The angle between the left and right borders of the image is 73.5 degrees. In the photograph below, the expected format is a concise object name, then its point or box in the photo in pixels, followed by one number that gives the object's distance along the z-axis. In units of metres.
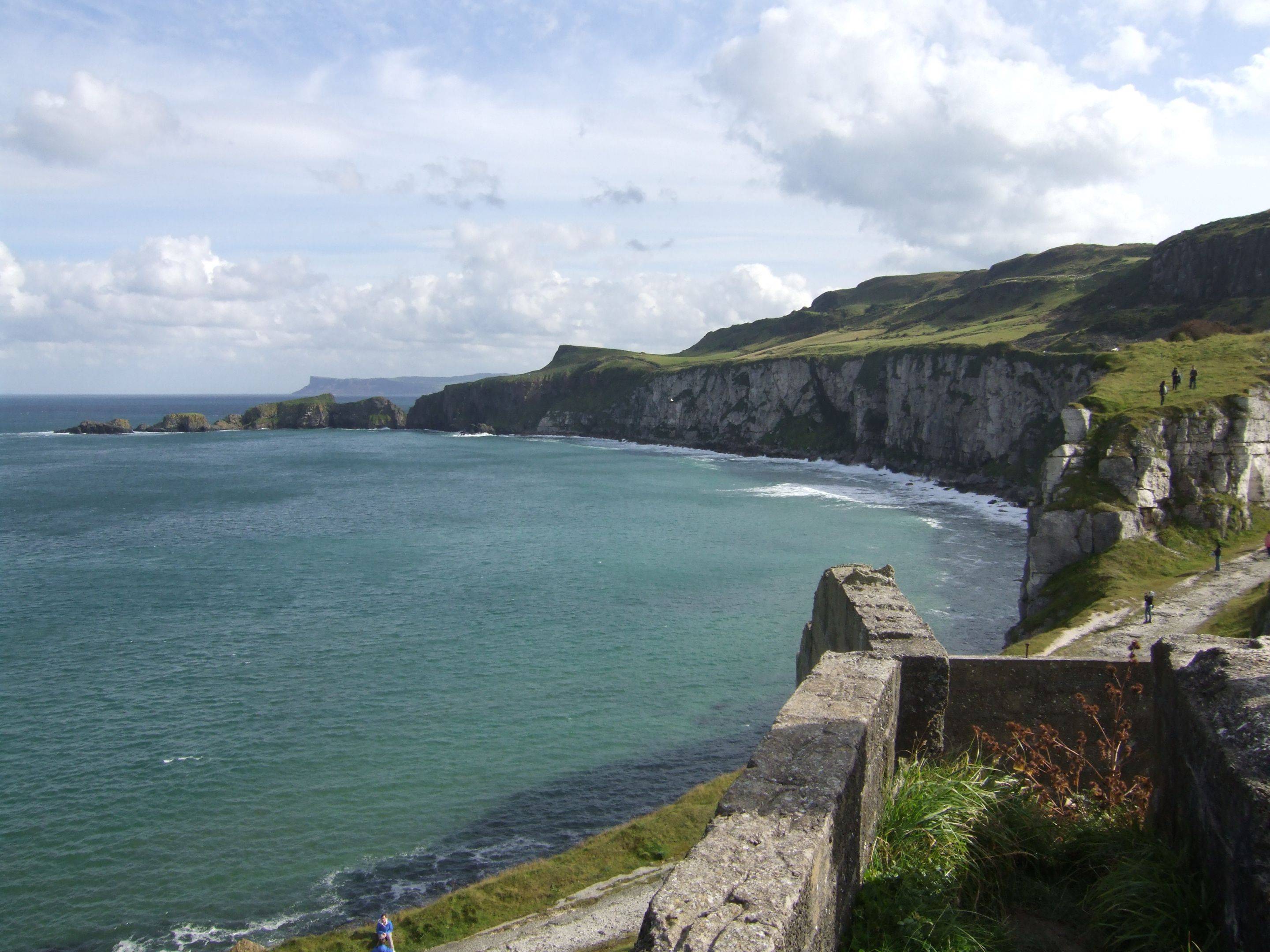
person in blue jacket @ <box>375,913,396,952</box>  19.17
